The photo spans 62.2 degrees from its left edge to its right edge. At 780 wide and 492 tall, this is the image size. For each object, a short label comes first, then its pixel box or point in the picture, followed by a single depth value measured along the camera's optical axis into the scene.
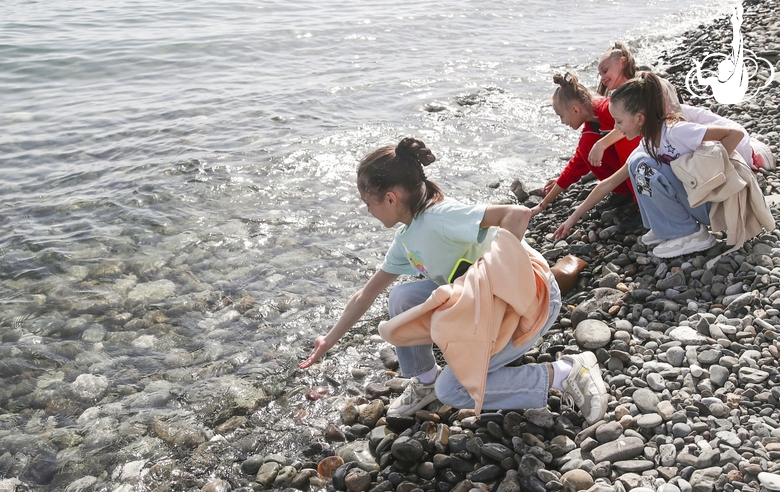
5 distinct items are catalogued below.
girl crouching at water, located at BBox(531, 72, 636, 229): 5.45
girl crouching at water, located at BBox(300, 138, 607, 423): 3.06
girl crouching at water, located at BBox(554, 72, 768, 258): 4.25
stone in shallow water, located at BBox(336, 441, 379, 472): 3.54
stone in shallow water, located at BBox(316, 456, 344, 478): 3.60
